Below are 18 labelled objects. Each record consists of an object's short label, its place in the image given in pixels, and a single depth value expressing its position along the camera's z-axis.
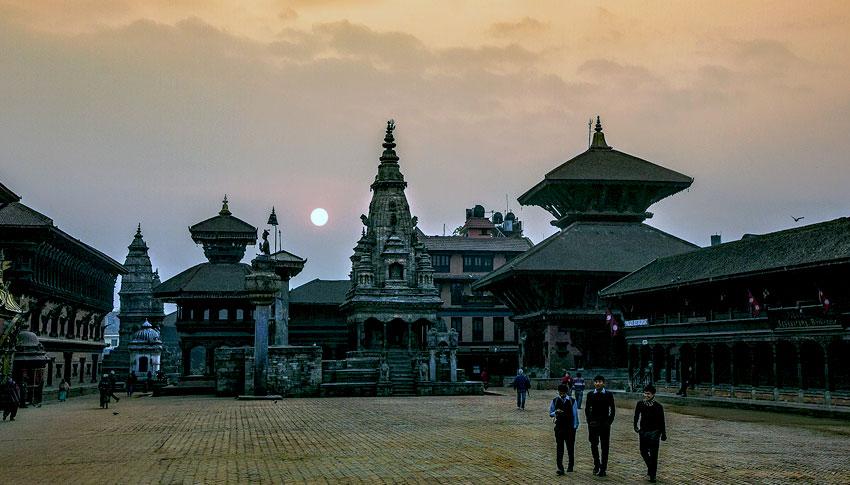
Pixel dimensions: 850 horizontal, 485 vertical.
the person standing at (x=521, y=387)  36.72
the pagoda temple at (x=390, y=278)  72.88
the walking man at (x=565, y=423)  16.69
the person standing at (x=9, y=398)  30.73
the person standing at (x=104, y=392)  40.12
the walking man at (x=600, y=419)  16.50
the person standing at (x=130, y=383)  54.06
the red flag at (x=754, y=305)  37.18
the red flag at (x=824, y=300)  33.03
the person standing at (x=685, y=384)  42.84
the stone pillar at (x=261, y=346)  46.19
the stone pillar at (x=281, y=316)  65.94
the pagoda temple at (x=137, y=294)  112.81
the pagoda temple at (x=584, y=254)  62.28
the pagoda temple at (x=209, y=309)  78.31
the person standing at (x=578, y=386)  34.91
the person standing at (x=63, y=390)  47.62
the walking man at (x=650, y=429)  15.58
